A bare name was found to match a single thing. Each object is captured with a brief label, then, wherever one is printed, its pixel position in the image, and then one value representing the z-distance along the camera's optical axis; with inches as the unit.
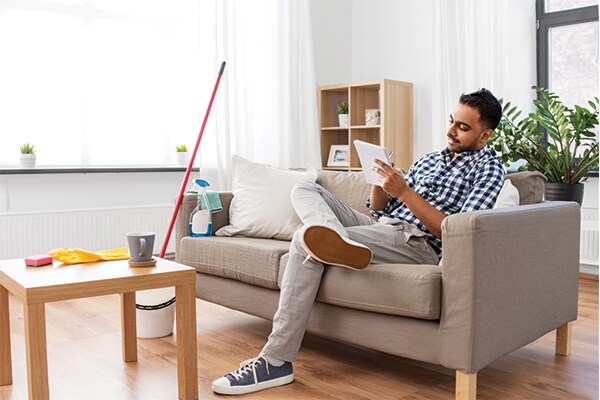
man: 75.4
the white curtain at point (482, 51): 158.4
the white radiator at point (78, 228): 136.9
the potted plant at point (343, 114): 182.4
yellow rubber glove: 77.8
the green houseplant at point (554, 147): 131.9
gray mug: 73.6
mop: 110.7
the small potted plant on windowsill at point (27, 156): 139.6
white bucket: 97.9
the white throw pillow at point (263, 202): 107.1
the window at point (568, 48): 154.2
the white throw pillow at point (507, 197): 81.6
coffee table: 63.2
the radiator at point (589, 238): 143.6
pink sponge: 75.1
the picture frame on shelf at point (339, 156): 183.8
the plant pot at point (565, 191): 132.4
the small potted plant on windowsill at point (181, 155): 164.2
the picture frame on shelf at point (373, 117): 173.9
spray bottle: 109.3
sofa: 68.4
